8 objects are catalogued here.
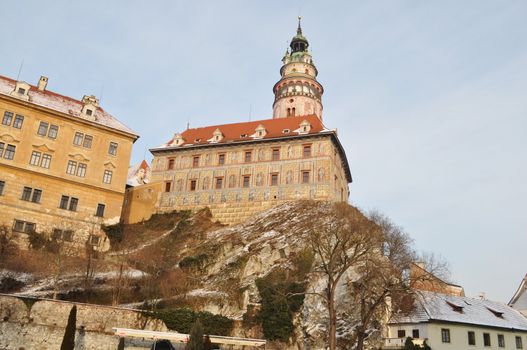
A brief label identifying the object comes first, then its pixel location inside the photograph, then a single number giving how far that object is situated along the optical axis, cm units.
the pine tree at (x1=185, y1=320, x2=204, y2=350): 2456
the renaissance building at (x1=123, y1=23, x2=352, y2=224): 4922
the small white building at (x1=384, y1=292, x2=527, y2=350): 3572
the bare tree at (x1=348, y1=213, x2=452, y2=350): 3138
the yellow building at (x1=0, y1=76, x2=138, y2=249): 4116
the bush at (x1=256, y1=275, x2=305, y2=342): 3072
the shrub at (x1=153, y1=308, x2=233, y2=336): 2941
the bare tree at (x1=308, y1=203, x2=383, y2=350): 3012
